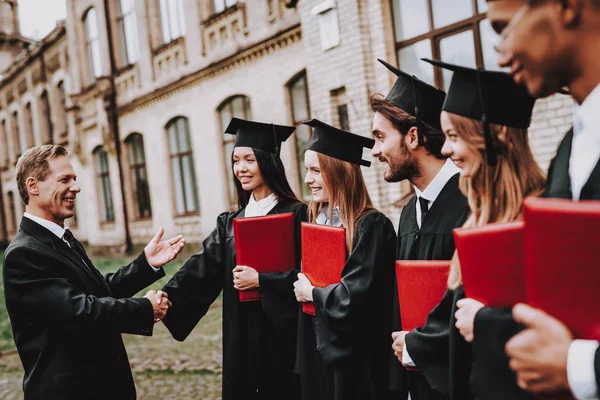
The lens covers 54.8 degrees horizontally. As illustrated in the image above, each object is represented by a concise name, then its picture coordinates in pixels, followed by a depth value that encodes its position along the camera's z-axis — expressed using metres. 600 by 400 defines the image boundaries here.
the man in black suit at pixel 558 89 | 1.23
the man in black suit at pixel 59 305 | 2.77
